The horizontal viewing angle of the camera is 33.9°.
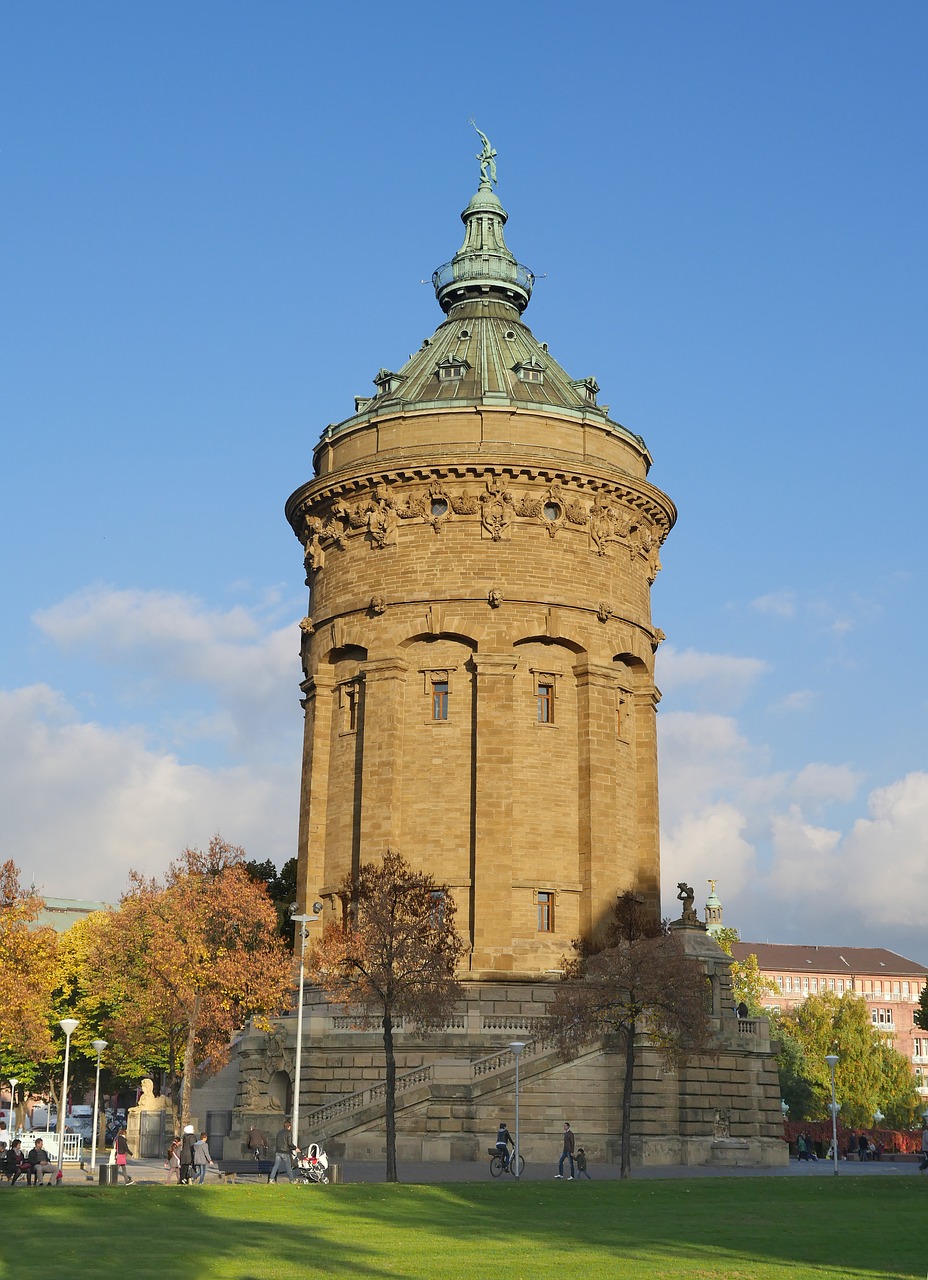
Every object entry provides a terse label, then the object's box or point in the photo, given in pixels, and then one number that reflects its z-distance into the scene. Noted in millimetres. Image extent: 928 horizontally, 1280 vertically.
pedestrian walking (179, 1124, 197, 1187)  34500
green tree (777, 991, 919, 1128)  96188
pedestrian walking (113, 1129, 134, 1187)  35544
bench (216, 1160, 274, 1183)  37625
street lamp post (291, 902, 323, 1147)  38656
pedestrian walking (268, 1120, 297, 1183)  35094
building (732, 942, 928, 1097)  161000
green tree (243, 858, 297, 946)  68812
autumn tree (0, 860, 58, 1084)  42138
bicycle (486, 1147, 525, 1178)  37406
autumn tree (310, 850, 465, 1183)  40219
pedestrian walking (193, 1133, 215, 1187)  34250
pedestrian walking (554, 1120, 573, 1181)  37688
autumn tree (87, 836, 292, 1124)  45312
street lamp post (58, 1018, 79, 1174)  40344
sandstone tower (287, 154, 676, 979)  51625
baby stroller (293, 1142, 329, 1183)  34469
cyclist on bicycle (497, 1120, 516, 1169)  37438
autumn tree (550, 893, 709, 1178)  40156
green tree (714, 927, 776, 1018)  92688
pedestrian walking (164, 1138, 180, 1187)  35500
